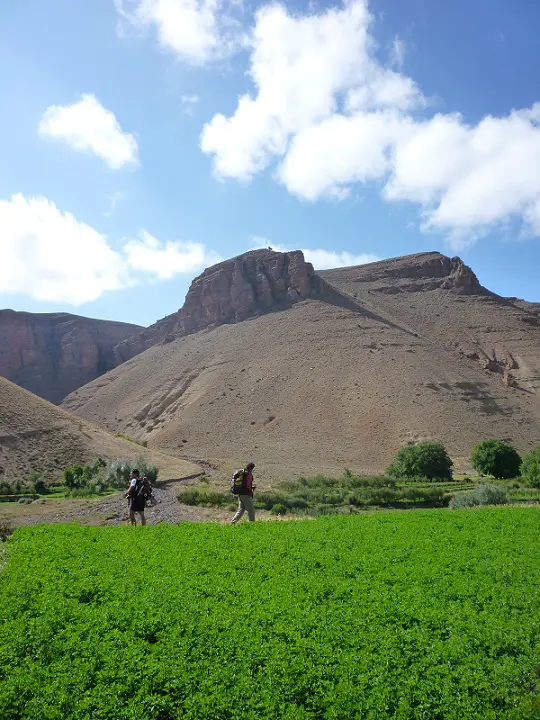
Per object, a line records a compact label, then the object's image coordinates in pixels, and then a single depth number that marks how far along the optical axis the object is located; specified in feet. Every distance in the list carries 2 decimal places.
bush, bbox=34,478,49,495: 94.24
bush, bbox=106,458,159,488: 98.84
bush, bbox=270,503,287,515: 72.84
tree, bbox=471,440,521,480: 124.77
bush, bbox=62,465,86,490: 98.94
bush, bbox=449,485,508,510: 73.19
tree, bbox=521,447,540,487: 101.81
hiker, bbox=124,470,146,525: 48.47
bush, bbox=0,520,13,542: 45.90
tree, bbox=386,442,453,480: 123.85
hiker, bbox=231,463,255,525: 47.19
